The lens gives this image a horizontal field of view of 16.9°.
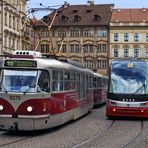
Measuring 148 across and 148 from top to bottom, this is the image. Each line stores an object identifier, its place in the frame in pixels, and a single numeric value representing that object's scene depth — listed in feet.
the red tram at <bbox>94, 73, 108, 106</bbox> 105.73
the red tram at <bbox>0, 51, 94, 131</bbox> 49.75
